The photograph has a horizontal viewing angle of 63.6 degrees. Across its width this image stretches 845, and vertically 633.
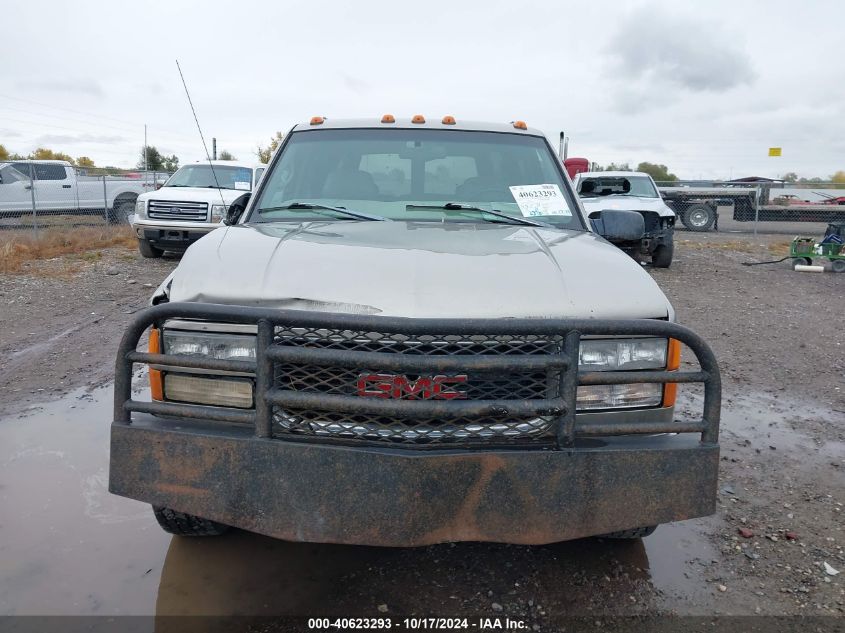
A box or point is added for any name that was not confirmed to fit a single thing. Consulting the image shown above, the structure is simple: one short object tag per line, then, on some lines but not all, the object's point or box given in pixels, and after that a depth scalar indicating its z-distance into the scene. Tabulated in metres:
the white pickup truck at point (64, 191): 16.06
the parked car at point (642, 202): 11.98
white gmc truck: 2.13
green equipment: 11.89
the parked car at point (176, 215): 11.76
